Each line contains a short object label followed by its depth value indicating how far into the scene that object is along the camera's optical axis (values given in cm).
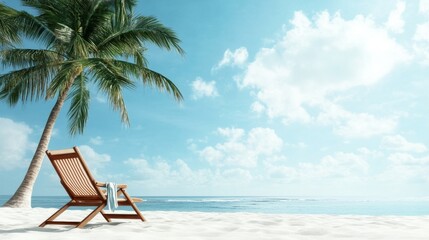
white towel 490
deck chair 475
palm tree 1048
